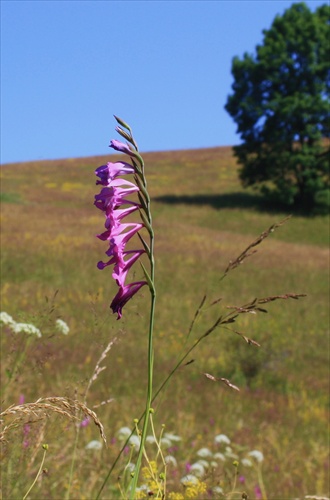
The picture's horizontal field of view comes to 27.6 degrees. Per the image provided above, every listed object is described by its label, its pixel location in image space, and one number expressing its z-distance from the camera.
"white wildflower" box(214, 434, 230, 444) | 4.63
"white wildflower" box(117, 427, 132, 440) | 4.21
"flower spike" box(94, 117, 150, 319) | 1.25
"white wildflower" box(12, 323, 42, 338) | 3.48
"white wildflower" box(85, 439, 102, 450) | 3.77
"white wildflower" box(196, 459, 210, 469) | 3.86
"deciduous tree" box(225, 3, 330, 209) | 37.69
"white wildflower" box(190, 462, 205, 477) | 3.58
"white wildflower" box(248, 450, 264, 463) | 4.42
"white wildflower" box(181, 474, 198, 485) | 2.16
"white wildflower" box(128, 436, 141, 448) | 3.66
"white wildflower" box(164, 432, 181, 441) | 4.08
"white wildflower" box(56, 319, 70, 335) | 4.42
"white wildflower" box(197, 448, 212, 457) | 4.42
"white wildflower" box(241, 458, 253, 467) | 4.29
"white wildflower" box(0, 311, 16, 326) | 4.41
